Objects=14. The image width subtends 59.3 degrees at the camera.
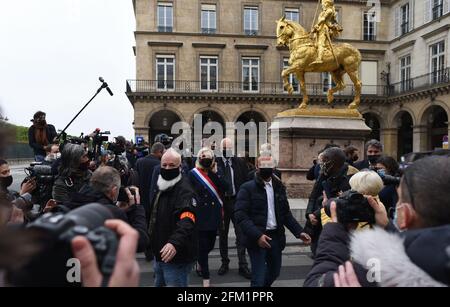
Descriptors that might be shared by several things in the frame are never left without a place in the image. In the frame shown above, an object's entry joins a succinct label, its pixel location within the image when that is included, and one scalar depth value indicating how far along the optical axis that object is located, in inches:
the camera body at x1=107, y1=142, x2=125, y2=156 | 277.4
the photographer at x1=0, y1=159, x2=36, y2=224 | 111.2
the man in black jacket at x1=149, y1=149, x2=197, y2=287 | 148.7
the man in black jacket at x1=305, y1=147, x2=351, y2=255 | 169.9
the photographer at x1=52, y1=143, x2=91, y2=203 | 158.2
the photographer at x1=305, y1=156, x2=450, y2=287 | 52.1
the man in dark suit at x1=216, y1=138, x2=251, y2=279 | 241.6
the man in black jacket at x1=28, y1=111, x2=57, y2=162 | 294.7
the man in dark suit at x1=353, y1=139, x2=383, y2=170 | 241.4
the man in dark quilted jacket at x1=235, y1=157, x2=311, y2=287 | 177.0
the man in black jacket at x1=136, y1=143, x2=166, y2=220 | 271.6
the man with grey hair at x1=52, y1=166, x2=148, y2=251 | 109.7
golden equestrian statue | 488.7
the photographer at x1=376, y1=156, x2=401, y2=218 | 161.6
